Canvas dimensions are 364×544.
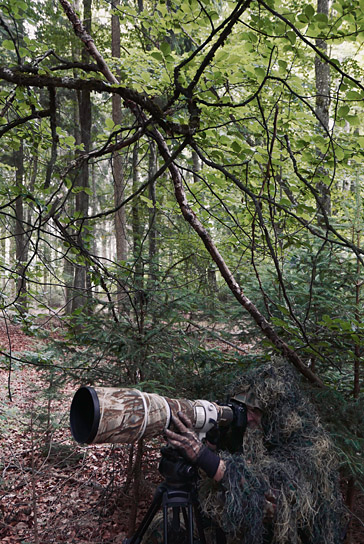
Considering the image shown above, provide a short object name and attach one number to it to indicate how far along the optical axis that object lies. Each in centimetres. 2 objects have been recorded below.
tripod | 172
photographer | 180
